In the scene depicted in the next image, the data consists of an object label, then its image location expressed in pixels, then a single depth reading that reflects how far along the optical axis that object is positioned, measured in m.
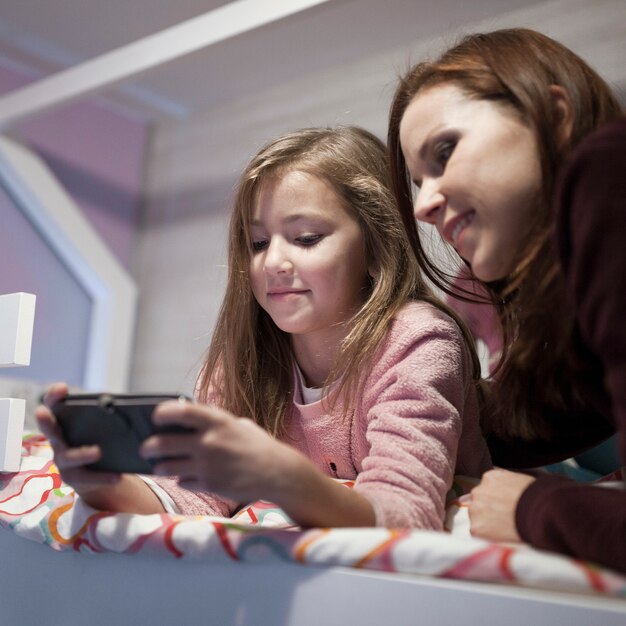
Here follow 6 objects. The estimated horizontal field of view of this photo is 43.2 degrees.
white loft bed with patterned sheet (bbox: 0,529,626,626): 0.48
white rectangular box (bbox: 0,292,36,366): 0.95
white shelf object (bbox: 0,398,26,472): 0.93
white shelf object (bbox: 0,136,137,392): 1.98
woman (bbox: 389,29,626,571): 0.52
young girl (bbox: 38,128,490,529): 0.73
